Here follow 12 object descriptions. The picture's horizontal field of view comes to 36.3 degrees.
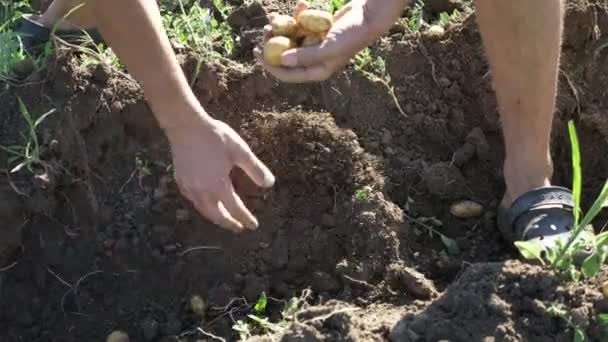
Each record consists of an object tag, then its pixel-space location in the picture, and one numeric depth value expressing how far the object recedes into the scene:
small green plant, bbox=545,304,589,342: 1.91
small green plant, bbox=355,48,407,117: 2.51
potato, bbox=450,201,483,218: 2.40
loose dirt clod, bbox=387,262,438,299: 2.19
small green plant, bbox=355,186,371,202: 2.34
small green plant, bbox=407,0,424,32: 2.61
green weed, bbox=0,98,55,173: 2.38
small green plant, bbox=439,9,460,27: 2.62
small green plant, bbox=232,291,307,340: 2.09
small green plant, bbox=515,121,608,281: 1.92
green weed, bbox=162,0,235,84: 2.54
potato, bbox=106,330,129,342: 2.25
